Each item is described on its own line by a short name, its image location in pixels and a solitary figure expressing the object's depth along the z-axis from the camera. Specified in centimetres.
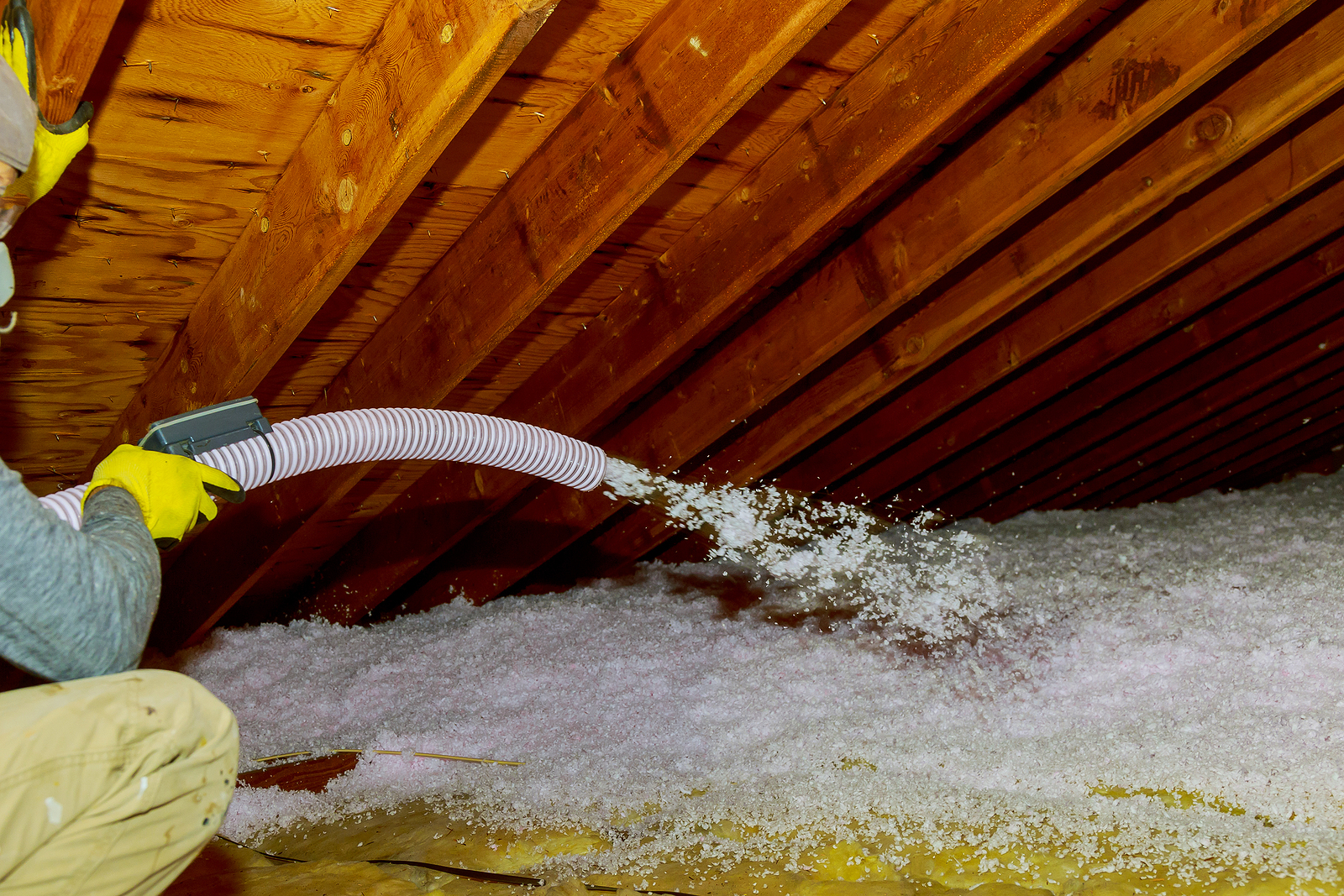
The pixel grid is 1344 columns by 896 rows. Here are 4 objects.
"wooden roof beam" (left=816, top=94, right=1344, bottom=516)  206
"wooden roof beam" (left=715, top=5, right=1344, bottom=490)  167
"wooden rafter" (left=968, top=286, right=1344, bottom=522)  308
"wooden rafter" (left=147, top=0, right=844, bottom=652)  135
